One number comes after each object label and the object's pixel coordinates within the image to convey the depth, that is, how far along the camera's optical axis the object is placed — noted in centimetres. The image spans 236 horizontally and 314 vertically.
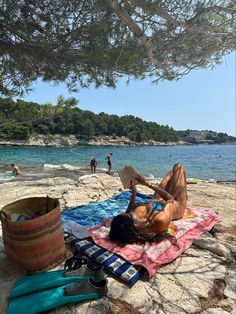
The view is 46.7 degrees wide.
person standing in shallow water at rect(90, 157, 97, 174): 1541
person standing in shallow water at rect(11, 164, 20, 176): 1391
